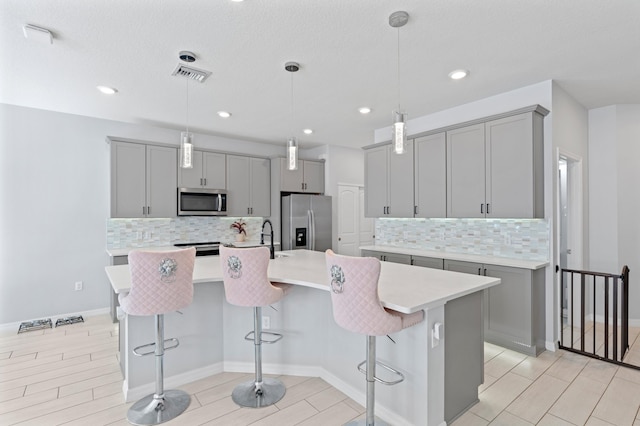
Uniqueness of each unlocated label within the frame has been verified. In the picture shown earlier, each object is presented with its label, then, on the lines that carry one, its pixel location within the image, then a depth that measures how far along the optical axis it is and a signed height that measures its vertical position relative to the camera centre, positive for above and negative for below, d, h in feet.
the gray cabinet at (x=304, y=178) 18.65 +2.27
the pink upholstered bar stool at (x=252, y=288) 7.37 -1.68
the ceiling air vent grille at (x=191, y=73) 9.45 +4.34
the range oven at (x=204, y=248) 15.87 -1.59
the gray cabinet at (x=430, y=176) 12.91 +1.62
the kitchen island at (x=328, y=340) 6.40 -3.04
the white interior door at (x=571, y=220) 12.72 -0.24
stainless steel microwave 15.97 +0.74
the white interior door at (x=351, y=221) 20.58 -0.39
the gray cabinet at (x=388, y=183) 14.32 +1.51
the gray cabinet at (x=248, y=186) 17.66 +1.70
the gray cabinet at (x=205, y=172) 16.10 +2.25
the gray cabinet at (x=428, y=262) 12.41 -1.88
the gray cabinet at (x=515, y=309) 10.15 -3.12
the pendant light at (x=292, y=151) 9.66 +1.95
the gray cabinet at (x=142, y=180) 14.23 +1.68
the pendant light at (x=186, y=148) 9.72 +2.05
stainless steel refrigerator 18.21 -0.38
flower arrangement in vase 17.87 -0.69
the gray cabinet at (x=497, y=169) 10.43 +1.60
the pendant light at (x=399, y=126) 7.15 +1.99
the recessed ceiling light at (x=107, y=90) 11.01 +4.43
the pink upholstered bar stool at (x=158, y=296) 6.84 -1.74
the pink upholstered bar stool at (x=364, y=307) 5.69 -1.67
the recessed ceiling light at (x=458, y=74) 9.91 +4.40
